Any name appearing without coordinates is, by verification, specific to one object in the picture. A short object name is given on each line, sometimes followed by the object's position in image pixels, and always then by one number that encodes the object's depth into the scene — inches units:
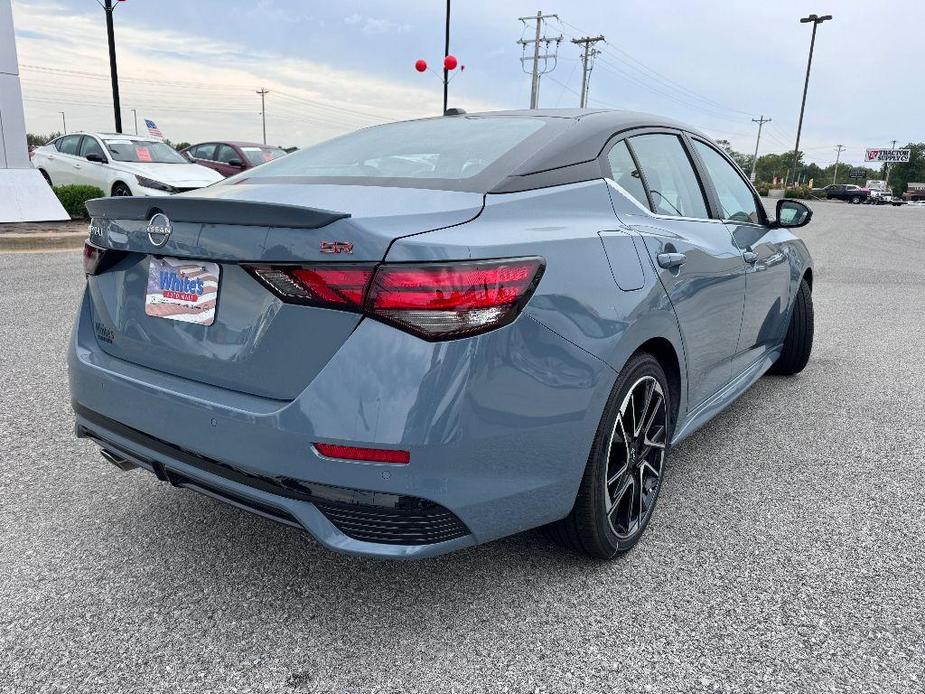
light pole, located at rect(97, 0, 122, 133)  643.5
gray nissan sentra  71.1
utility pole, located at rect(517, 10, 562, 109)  1961.1
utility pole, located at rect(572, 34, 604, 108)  2188.7
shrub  498.3
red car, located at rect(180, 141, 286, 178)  661.3
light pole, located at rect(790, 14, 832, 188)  1850.4
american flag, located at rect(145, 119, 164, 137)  827.5
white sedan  507.5
